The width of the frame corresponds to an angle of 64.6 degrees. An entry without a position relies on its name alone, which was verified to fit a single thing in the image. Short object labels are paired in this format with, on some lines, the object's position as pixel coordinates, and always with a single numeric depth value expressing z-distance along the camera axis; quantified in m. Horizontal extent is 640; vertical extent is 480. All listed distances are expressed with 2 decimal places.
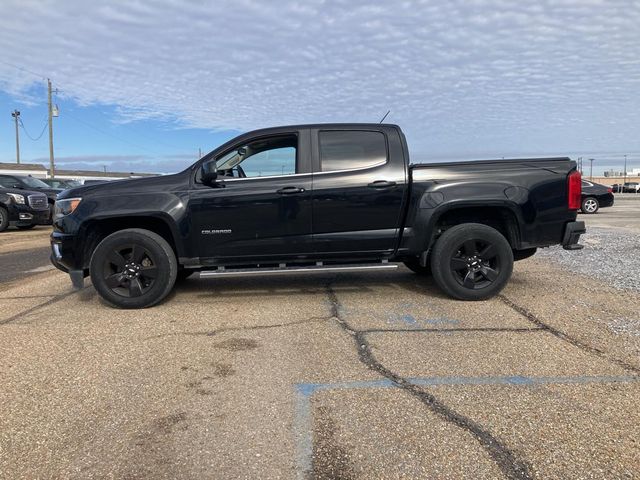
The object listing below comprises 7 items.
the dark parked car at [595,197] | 20.05
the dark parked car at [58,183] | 21.80
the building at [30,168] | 53.32
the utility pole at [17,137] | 67.38
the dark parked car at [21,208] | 15.02
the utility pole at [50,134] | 39.41
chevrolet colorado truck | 5.61
